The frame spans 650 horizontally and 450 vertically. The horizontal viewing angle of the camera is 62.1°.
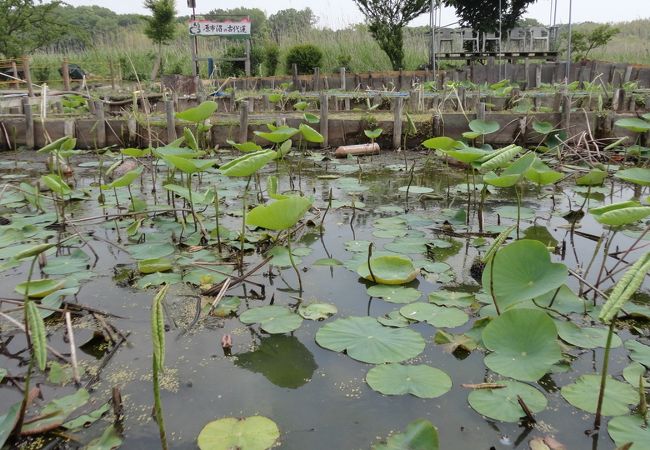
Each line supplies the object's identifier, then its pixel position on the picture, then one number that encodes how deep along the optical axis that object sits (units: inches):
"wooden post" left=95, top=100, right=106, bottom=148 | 255.2
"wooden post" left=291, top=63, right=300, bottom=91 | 527.9
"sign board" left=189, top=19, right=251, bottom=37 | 520.4
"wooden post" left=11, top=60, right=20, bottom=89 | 505.0
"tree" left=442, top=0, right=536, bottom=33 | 745.6
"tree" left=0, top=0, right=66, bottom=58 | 734.5
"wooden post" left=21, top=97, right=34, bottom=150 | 254.7
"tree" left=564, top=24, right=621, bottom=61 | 655.1
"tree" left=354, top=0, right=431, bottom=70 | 629.6
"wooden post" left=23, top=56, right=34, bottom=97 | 384.2
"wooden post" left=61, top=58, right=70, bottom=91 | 489.4
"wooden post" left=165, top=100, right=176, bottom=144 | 236.8
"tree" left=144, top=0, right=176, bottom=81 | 682.8
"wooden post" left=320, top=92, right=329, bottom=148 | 254.2
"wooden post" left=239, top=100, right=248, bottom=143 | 247.4
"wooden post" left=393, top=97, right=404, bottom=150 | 252.8
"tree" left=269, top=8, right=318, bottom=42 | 745.0
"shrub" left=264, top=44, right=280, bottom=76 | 656.4
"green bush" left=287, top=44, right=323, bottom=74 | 628.1
